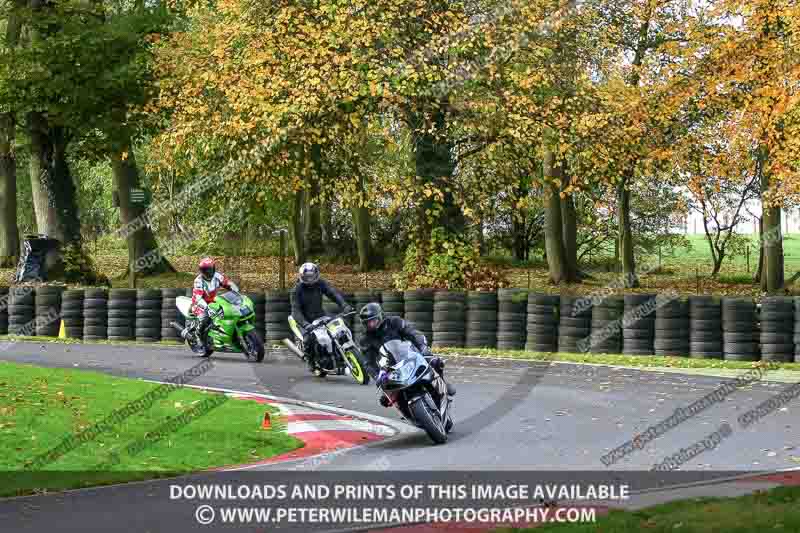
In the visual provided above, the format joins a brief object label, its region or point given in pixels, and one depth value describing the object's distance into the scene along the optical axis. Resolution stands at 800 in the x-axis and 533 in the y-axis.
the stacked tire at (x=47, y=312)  28.83
